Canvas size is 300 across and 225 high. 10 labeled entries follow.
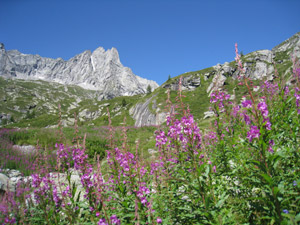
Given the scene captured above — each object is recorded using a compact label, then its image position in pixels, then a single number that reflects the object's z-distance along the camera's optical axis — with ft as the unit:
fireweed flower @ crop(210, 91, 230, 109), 15.15
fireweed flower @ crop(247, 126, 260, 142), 8.85
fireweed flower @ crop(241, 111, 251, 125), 12.33
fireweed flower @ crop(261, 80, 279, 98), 19.41
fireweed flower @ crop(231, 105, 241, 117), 17.32
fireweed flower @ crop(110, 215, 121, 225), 8.76
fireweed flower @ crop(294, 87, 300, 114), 13.63
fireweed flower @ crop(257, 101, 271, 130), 8.94
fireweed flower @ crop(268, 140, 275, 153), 10.63
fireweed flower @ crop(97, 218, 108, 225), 8.46
